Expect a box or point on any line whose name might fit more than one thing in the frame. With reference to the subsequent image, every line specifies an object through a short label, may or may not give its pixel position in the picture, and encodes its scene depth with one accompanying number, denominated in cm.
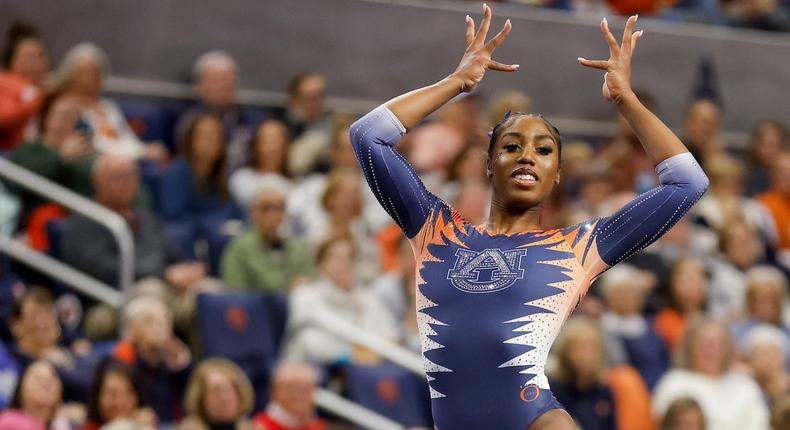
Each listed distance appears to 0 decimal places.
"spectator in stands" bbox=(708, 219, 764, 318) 1905
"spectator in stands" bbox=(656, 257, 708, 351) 1812
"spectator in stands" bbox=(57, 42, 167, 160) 1783
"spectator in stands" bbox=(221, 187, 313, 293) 1653
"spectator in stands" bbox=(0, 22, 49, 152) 1723
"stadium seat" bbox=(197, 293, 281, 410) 1559
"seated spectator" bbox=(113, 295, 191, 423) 1474
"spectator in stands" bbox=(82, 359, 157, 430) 1381
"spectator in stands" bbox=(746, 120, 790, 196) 2211
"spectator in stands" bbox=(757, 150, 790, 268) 2092
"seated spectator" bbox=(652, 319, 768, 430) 1639
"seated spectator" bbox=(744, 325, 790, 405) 1731
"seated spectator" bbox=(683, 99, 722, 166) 2112
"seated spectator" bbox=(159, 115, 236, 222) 1797
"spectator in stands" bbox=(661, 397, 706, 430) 1562
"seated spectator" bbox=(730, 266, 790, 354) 1834
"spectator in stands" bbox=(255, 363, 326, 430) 1476
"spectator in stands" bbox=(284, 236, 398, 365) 1606
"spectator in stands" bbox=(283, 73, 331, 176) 1972
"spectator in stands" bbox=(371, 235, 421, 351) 1673
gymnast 789
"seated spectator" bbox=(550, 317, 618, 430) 1582
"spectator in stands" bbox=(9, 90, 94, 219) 1666
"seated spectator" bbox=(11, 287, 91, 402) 1446
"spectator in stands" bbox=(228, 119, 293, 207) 1837
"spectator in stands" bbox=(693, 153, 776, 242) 2012
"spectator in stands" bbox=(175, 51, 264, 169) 1894
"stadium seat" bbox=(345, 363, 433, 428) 1573
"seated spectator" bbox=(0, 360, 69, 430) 1352
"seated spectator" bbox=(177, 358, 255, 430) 1435
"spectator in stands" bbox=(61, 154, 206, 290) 1600
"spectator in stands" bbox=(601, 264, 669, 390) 1731
